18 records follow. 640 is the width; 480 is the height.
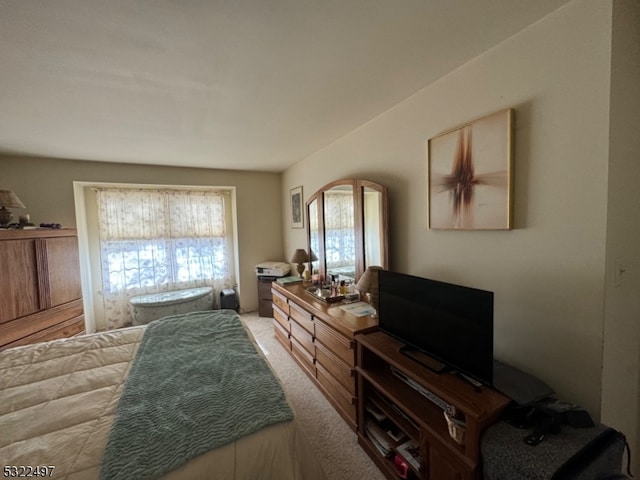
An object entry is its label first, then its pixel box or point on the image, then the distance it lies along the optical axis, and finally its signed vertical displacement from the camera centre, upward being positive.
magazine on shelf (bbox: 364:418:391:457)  1.54 -1.32
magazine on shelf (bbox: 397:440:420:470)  1.37 -1.26
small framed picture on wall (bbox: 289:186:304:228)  3.83 +0.32
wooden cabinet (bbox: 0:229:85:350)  2.35 -0.52
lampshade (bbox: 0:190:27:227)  2.55 +0.33
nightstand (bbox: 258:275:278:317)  4.14 -1.08
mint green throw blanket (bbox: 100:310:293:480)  0.96 -0.82
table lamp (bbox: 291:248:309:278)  3.38 -0.39
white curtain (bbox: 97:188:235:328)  3.88 -0.17
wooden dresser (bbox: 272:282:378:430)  1.81 -0.97
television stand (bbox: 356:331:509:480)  1.06 -0.95
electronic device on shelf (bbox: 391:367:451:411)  1.23 -0.89
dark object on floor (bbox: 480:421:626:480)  0.87 -0.84
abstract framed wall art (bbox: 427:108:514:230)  1.36 +0.28
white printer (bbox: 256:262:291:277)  4.09 -0.65
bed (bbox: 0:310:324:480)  0.95 -0.82
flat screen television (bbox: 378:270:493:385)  1.14 -0.51
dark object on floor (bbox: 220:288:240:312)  4.28 -1.15
